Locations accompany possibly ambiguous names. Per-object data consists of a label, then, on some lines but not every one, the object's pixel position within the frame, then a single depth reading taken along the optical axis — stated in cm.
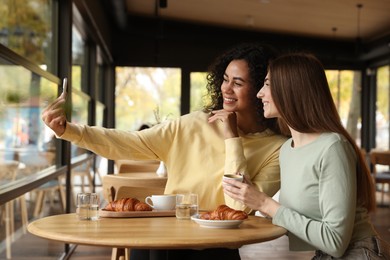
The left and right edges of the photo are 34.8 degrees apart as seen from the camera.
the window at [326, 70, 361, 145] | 1230
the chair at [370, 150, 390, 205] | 795
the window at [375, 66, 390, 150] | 1145
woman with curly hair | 235
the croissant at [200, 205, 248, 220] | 197
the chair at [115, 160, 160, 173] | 549
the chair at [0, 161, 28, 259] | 326
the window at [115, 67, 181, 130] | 1187
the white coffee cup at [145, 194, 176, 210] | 228
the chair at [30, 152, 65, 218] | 409
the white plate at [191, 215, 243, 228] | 191
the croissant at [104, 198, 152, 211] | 220
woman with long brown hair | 184
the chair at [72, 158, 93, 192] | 699
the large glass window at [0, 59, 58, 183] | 331
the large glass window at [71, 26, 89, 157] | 630
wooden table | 170
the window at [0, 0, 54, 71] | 342
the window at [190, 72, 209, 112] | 1194
